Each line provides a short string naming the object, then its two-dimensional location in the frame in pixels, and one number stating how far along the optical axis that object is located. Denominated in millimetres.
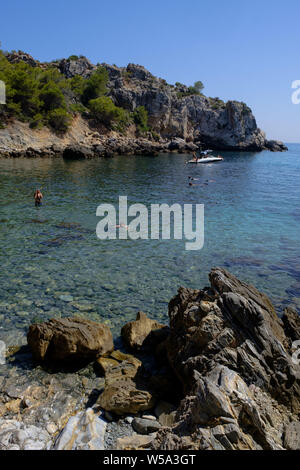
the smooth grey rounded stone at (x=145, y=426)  5758
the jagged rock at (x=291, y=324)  8391
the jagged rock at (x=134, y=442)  5223
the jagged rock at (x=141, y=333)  8716
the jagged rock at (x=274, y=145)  138125
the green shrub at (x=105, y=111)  79425
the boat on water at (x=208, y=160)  66956
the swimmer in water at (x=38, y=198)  23300
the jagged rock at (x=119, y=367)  7250
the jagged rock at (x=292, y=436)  4707
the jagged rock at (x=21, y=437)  5328
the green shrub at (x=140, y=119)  93250
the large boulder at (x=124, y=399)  6184
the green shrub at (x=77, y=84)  85188
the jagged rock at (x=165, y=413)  5797
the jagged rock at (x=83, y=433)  5328
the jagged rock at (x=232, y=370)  4742
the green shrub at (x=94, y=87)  85250
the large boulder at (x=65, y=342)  7875
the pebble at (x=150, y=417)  6070
